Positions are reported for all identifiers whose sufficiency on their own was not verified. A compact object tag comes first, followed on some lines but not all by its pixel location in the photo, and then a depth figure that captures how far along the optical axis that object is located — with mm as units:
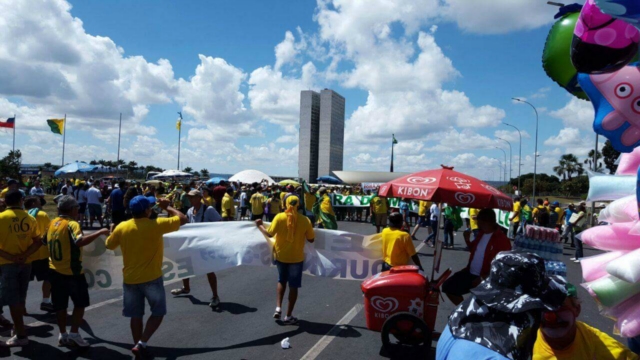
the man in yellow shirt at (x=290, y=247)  6199
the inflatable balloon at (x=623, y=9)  2215
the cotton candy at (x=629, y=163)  2928
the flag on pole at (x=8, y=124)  34375
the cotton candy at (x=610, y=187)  2916
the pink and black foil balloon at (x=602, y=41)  2709
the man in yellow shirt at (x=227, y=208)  12250
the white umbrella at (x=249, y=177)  31094
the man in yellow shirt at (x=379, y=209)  16703
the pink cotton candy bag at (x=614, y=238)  2629
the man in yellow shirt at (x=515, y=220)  15656
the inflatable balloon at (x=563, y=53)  3822
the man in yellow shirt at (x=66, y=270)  5078
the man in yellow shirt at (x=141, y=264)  4742
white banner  6121
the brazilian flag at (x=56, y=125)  41000
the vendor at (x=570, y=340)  2441
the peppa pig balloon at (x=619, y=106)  2902
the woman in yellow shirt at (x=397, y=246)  5909
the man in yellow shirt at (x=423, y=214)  15852
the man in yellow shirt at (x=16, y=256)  5230
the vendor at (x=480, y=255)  5273
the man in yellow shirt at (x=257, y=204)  14886
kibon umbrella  5418
